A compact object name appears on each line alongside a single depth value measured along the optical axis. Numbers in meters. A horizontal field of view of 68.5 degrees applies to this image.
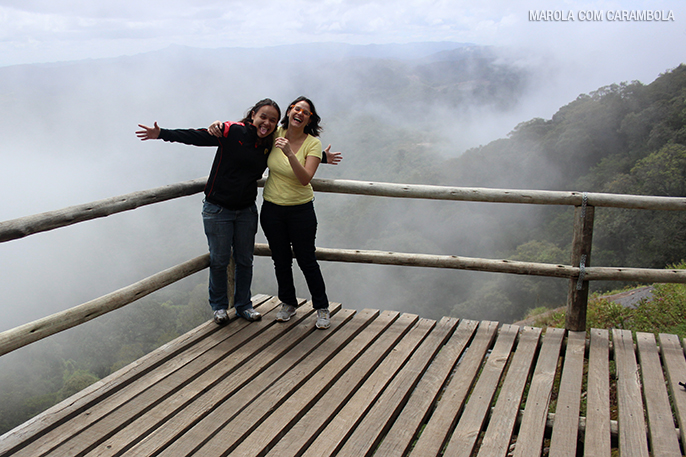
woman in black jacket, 2.94
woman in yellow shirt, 3.00
